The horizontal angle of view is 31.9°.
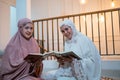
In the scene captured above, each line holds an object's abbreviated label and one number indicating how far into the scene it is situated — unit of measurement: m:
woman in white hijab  2.38
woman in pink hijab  2.18
